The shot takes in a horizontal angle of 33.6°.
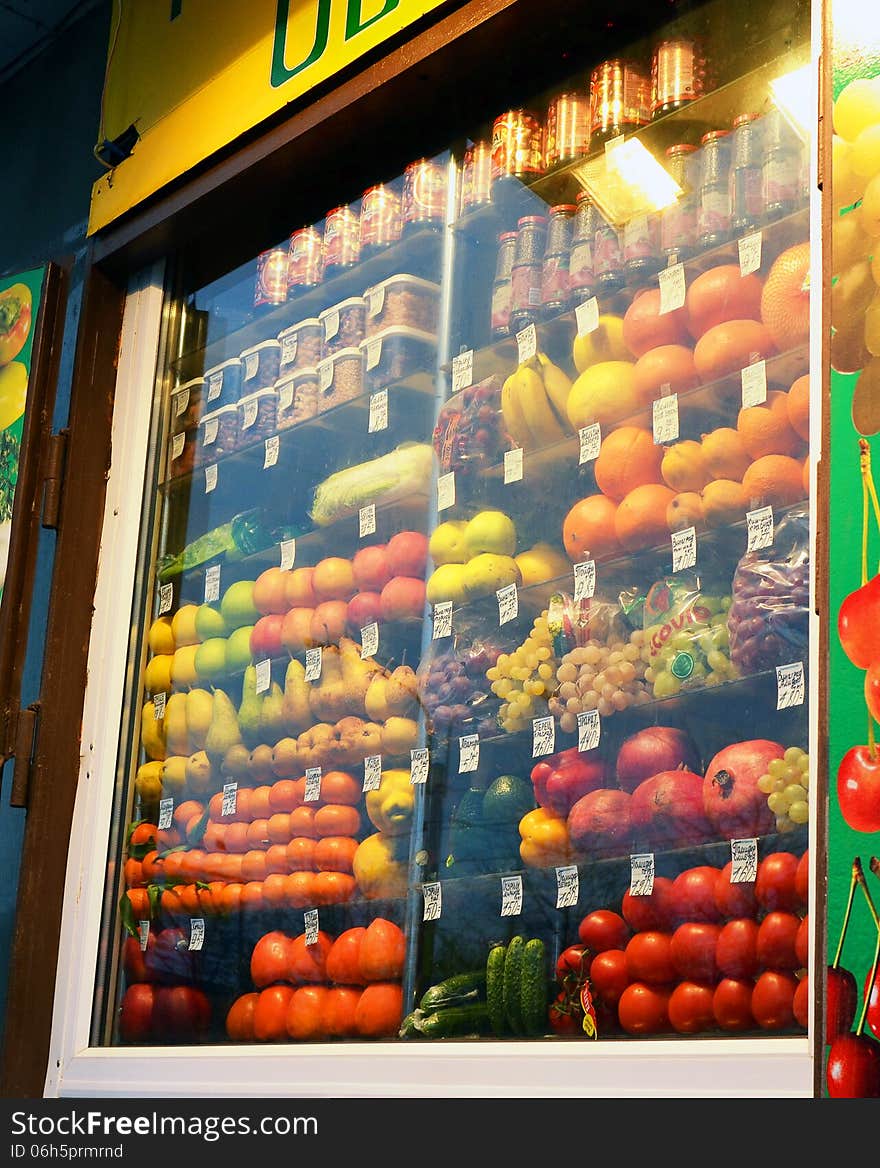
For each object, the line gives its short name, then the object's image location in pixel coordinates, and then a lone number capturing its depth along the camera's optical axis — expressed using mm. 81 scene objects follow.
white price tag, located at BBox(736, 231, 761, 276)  2727
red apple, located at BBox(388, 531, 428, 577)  3234
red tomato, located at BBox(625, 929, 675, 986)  2506
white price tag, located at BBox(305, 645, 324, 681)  3375
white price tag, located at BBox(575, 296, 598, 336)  3031
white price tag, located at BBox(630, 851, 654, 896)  2592
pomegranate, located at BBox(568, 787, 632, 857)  2658
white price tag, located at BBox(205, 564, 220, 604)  3746
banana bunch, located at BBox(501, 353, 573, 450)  3057
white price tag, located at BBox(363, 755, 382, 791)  3150
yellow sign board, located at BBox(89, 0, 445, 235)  3410
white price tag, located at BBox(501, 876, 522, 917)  2797
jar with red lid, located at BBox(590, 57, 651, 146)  3074
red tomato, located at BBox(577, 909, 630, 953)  2607
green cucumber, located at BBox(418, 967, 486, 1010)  2803
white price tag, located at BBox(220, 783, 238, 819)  3471
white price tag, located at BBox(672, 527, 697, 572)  2693
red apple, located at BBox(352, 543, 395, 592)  3303
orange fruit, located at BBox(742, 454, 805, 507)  2535
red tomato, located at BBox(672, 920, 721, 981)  2447
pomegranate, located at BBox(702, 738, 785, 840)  2441
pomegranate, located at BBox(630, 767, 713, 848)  2547
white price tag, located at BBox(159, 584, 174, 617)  3834
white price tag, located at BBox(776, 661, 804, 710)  2418
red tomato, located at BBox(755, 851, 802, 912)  2355
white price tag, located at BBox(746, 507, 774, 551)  2547
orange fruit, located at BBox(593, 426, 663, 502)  2826
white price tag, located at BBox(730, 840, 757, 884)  2426
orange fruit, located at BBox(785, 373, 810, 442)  2504
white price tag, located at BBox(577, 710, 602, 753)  2764
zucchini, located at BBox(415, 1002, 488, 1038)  2768
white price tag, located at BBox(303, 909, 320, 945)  3188
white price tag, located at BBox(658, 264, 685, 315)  2869
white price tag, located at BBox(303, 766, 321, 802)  3272
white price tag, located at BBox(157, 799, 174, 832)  3600
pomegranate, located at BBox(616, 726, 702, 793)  2621
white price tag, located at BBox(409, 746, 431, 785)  3055
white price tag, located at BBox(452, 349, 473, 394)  3258
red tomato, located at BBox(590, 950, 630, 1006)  2562
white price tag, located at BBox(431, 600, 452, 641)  3104
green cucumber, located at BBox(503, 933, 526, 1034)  2688
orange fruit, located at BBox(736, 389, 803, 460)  2582
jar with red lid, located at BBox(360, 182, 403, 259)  3559
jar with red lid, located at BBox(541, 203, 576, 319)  3119
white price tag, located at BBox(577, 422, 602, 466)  2938
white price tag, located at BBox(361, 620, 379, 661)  3271
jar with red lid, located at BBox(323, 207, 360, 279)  3660
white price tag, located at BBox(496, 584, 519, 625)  2986
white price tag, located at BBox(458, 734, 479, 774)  2967
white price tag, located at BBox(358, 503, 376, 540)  3373
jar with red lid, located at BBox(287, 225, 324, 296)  3748
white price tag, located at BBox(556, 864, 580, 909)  2709
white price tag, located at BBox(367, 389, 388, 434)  3447
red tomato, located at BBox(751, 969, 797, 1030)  2299
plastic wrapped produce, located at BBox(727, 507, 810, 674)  2451
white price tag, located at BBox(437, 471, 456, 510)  3207
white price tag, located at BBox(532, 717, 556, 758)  2834
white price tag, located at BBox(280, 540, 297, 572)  3561
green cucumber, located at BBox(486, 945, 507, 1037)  2715
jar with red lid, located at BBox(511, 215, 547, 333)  3170
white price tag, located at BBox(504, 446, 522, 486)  3084
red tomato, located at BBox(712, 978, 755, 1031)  2363
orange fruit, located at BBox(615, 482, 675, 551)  2764
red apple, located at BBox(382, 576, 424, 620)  3201
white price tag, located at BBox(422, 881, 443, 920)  2941
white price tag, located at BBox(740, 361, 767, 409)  2641
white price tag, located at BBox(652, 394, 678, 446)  2797
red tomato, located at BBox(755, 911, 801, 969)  2328
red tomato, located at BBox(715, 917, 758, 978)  2383
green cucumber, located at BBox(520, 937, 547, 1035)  2656
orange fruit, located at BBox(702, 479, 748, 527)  2619
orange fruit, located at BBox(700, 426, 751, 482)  2654
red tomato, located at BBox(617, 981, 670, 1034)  2482
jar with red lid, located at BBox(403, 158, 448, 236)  3459
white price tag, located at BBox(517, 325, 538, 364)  3133
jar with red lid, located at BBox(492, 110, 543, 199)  3266
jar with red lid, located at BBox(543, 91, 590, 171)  3164
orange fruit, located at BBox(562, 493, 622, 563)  2854
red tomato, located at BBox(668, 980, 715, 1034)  2416
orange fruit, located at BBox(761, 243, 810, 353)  2596
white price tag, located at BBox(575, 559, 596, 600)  2852
